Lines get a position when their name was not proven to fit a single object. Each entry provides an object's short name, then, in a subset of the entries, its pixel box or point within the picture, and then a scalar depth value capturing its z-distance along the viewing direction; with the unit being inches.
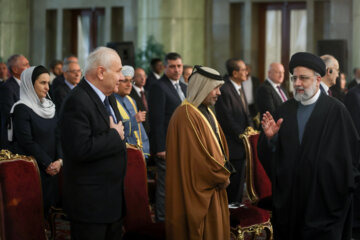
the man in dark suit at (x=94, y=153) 137.3
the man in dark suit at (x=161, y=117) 255.1
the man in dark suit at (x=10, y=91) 279.9
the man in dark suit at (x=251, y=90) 428.5
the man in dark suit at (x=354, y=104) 229.1
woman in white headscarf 193.5
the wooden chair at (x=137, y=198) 174.2
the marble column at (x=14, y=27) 693.9
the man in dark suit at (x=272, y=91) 292.5
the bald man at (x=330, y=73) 232.8
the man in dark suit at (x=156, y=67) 450.0
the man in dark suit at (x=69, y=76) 284.2
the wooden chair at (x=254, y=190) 198.4
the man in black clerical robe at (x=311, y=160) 155.3
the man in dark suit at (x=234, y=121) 275.0
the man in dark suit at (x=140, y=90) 281.7
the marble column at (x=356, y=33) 553.0
